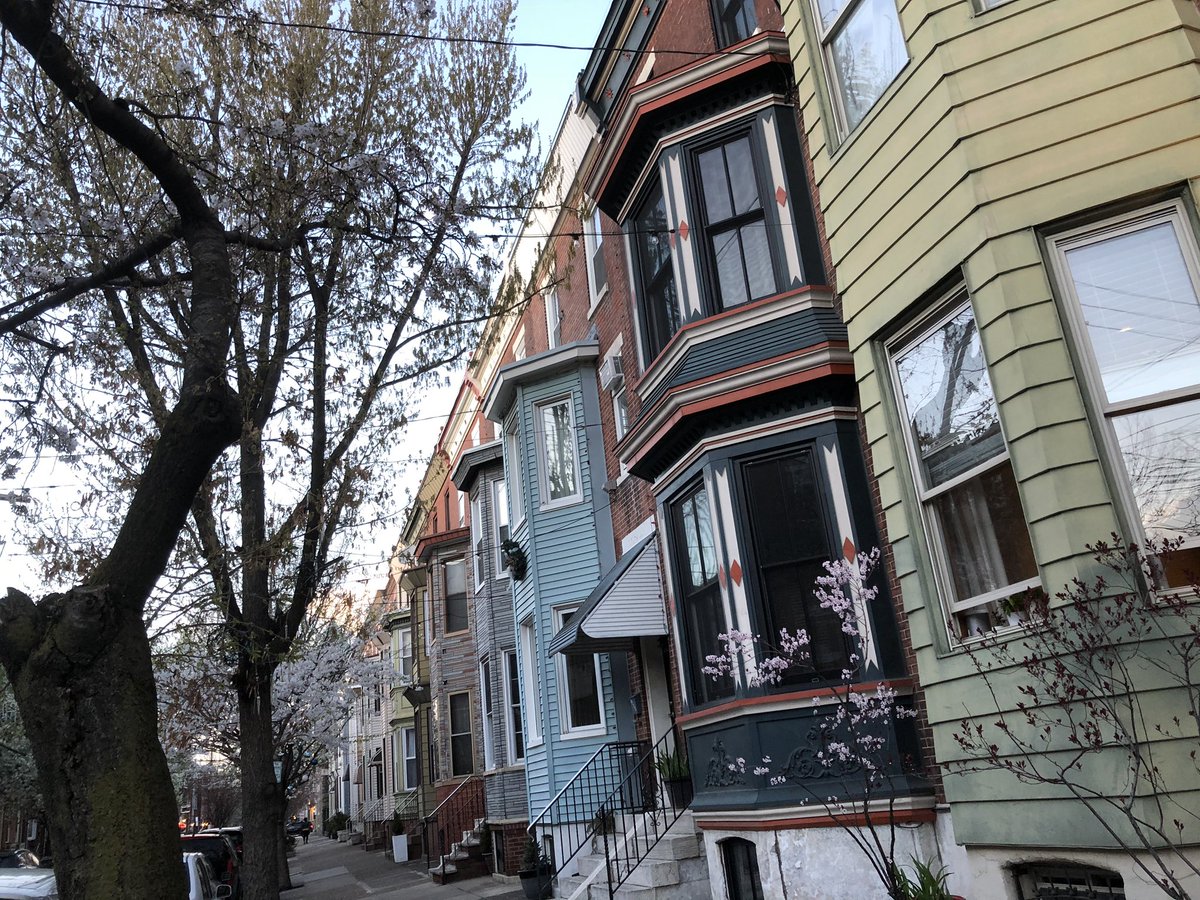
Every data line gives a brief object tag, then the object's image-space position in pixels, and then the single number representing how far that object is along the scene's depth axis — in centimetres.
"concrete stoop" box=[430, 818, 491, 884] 1970
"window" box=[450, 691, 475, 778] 2623
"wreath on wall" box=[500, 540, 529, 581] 1737
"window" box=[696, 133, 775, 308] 1030
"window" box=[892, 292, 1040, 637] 596
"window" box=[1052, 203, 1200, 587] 508
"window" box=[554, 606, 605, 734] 1502
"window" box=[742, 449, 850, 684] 897
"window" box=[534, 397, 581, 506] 1639
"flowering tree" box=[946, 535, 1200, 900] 462
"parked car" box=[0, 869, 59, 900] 819
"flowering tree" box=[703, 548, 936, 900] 667
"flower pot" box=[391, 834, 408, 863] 2747
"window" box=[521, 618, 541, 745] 1664
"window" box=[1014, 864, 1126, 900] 515
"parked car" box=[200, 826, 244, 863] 2617
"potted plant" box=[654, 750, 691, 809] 1148
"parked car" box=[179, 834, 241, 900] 1902
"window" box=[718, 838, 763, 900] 921
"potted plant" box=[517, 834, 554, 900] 1307
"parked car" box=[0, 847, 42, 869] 2059
